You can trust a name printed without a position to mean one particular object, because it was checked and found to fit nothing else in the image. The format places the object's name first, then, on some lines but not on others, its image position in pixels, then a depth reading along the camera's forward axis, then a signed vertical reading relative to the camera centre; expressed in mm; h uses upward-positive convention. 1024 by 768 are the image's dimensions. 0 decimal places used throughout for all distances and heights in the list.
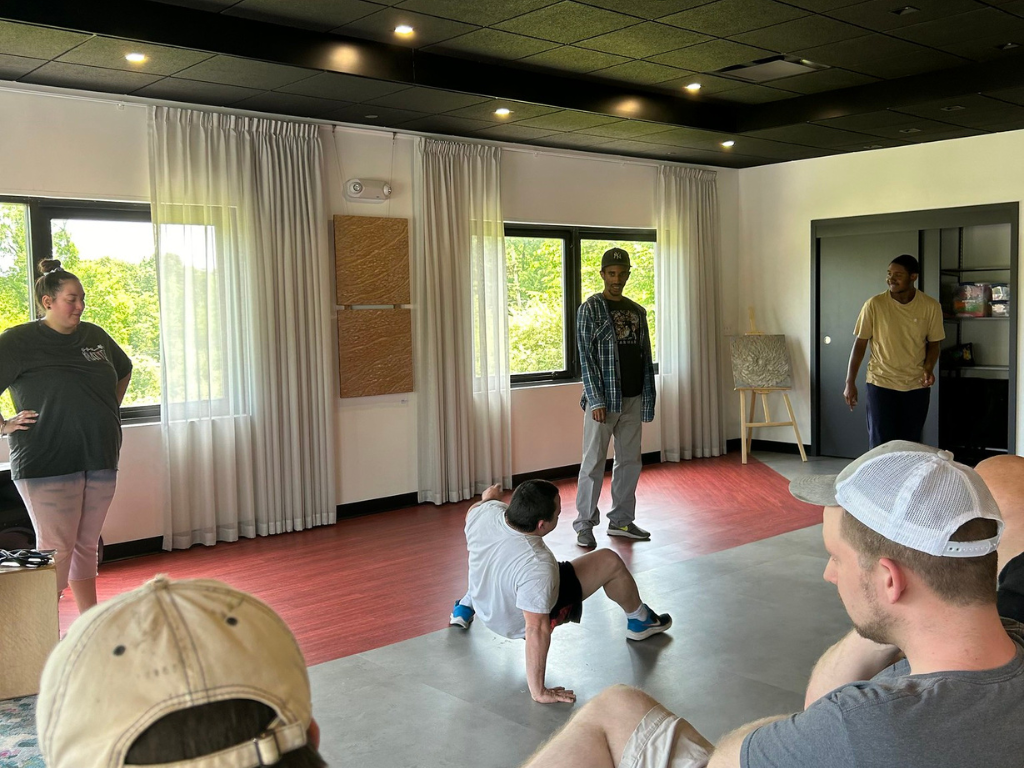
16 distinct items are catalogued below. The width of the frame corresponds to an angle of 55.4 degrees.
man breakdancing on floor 3322 -870
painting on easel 8641 -298
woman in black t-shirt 3949 -322
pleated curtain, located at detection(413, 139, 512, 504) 6848 +106
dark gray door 8273 +110
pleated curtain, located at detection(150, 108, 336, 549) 5672 +104
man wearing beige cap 813 -293
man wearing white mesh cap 1352 -458
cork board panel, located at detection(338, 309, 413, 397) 6484 -88
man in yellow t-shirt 6223 -182
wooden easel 8578 -836
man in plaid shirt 5758 -359
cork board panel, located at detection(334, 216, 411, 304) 6406 +529
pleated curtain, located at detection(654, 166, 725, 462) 8547 +189
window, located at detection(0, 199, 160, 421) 5262 +459
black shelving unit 7836 -398
